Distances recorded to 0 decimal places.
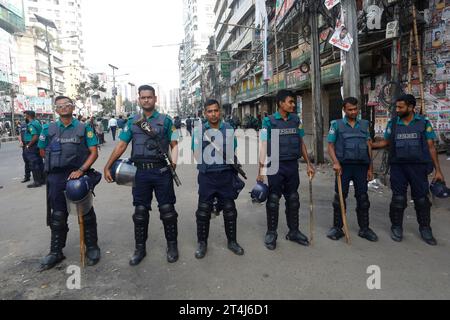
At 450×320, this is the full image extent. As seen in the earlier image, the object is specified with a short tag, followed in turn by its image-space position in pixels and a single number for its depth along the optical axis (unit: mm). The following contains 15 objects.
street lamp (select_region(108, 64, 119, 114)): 74675
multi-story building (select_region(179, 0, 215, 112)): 89562
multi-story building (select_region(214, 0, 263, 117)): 30550
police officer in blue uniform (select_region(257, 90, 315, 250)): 3877
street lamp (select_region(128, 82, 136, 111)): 147450
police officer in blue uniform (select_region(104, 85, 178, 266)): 3518
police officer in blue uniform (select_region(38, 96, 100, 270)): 3488
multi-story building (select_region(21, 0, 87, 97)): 77625
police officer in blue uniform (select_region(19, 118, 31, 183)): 8062
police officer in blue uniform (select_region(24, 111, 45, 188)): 7564
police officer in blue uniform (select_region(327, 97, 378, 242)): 3932
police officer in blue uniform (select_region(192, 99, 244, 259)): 3619
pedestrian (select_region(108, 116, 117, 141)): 21145
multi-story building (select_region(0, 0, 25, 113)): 39619
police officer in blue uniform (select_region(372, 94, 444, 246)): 3832
